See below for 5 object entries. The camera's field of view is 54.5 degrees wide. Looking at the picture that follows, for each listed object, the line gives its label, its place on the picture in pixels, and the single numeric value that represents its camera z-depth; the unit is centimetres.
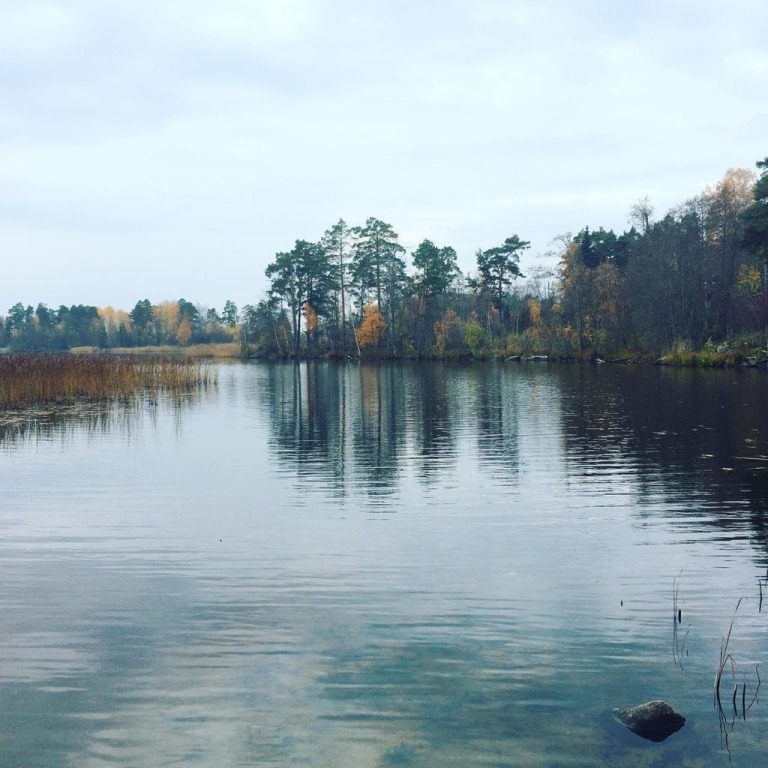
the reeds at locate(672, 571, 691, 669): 716
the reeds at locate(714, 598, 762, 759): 590
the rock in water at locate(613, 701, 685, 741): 577
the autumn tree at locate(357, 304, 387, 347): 9175
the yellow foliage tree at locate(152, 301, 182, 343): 16325
